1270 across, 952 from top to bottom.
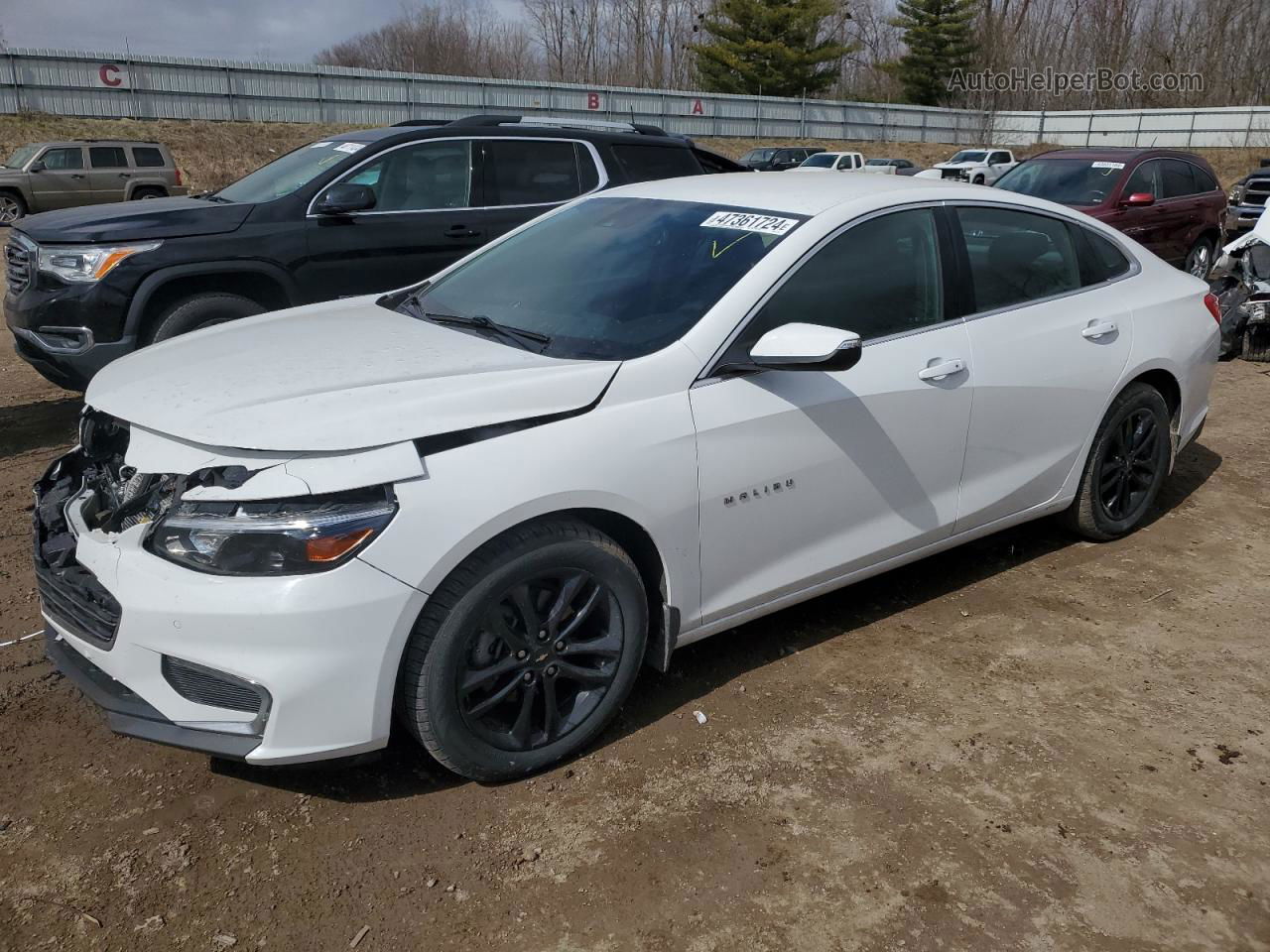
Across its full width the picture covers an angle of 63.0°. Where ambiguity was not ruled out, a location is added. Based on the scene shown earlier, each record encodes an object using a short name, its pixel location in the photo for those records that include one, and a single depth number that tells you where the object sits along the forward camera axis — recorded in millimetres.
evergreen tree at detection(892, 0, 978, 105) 54906
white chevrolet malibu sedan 2572
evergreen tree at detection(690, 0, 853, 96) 51562
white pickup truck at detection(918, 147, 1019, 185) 26078
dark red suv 10781
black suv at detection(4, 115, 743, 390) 5711
